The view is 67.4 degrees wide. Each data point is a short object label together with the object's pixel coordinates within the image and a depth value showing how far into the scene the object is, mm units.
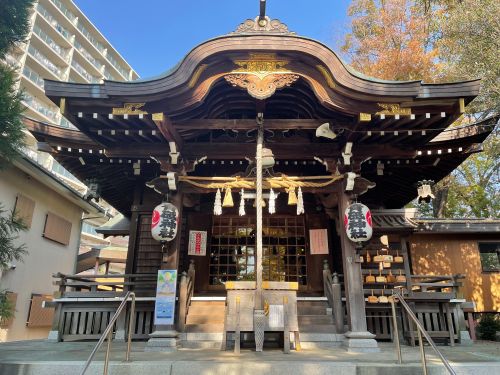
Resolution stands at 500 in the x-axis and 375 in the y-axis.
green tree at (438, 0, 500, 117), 13914
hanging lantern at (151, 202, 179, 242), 7570
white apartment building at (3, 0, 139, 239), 35178
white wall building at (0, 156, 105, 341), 12375
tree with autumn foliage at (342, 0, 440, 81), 19250
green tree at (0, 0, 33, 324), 5941
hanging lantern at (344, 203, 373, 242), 7410
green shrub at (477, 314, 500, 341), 12180
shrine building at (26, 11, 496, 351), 6930
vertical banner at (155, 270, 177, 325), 7176
